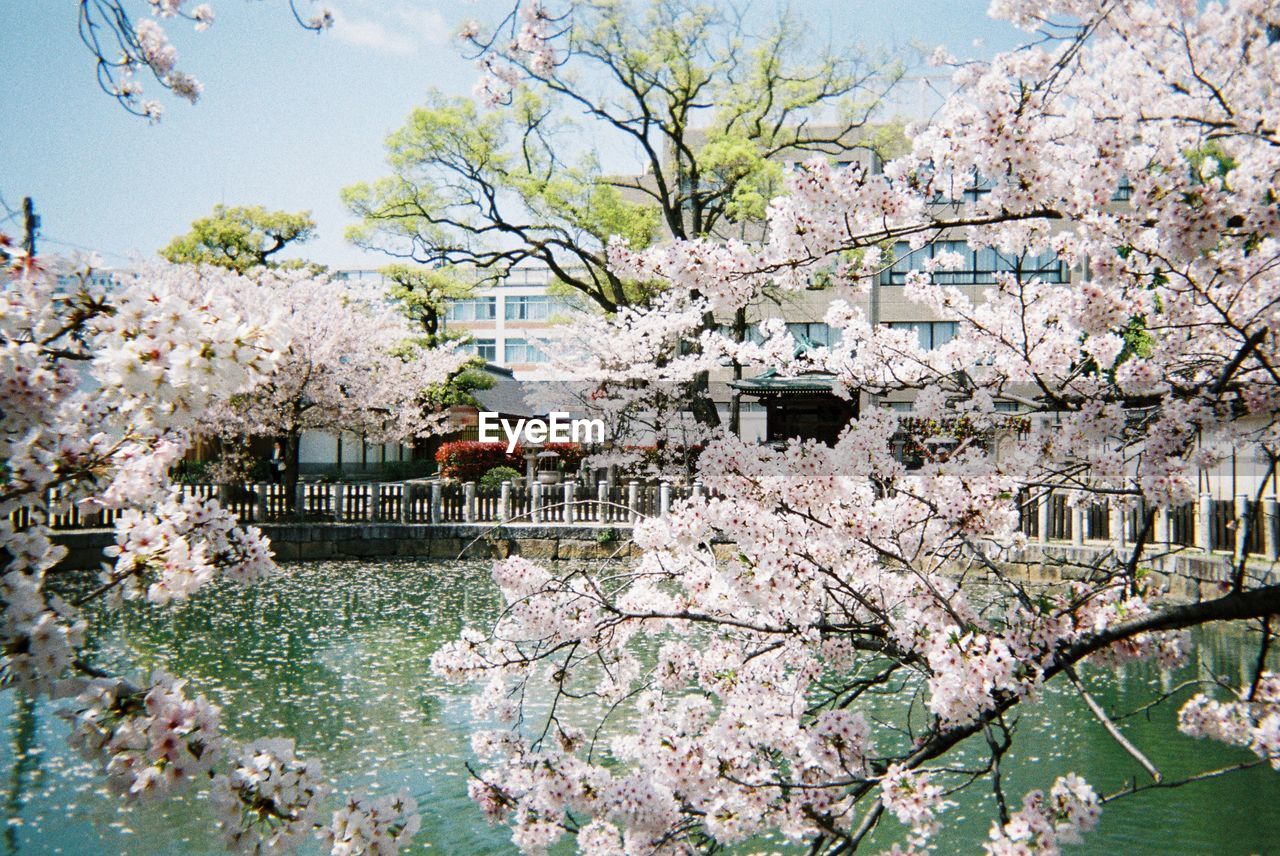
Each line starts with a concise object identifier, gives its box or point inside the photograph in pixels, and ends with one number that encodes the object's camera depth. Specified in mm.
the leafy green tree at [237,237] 26094
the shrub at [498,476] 20203
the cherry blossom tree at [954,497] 2520
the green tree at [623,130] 17281
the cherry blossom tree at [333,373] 17422
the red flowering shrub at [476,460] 23141
